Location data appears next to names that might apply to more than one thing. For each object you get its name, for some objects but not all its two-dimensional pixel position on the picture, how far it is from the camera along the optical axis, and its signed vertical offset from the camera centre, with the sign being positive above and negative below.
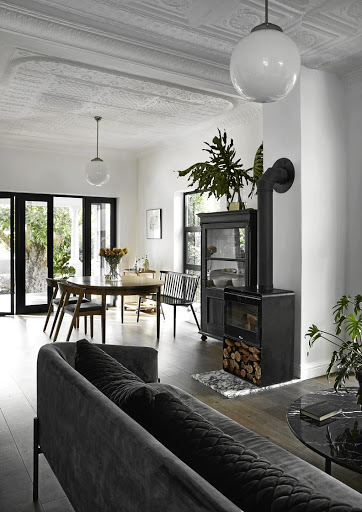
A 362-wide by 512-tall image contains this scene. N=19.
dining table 5.10 -0.46
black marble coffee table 1.75 -0.82
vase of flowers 5.84 -0.14
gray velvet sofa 1.07 -0.64
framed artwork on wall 7.45 +0.43
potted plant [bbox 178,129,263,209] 4.80 +0.80
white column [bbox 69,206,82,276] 7.67 +0.14
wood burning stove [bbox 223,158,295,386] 3.69 -0.61
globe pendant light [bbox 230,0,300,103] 1.98 +0.84
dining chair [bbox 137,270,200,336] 5.55 -0.55
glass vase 5.85 -0.34
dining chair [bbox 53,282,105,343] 5.06 -0.69
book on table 2.08 -0.78
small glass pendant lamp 5.99 +1.04
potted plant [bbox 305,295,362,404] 1.94 -0.50
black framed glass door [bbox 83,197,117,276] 7.82 +0.34
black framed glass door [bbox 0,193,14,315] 7.09 -0.09
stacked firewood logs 3.71 -0.98
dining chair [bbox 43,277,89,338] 5.54 -0.67
